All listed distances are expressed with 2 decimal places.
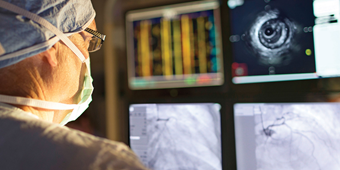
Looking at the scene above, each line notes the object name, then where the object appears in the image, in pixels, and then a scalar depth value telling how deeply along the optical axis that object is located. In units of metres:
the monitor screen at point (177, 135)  0.77
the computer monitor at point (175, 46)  0.97
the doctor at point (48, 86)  0.32
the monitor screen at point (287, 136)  0.65
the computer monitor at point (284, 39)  0.76
